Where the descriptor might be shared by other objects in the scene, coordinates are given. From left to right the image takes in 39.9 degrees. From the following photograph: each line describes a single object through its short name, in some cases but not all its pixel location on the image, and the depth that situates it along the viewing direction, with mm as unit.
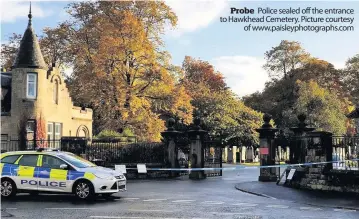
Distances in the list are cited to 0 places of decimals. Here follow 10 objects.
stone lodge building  35750
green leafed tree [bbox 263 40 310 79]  64750
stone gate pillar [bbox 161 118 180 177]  26391
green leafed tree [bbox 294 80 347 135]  55906
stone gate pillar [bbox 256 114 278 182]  22344
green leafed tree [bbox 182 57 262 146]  48938
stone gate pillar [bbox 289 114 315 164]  18678
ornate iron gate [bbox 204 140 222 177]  27172
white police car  14508
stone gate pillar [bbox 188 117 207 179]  25533
